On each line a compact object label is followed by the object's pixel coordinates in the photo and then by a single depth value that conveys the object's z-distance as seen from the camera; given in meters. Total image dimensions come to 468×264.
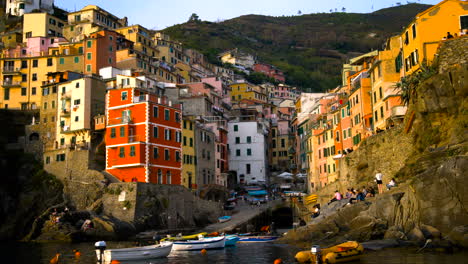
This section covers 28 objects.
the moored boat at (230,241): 54.18
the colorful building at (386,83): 59.12
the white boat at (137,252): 40.84
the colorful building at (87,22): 118.56
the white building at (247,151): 106.50
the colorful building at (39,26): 116.00
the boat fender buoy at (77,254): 45.82
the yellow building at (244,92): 154.50
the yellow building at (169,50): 129.12
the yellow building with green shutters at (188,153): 81.31
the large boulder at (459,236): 36.62
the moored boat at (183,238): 51.62
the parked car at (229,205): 83.08
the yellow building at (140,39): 118.62
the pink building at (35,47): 101.01
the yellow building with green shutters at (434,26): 52.88
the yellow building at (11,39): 115.31
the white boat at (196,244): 50.09
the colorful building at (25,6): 131.88
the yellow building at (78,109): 78.12
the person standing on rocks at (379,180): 46.66
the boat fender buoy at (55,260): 39.83
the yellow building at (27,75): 93.56
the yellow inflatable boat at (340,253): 35.69
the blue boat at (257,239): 57.34
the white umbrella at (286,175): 99.56
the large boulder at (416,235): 39.04
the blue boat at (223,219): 73.25
